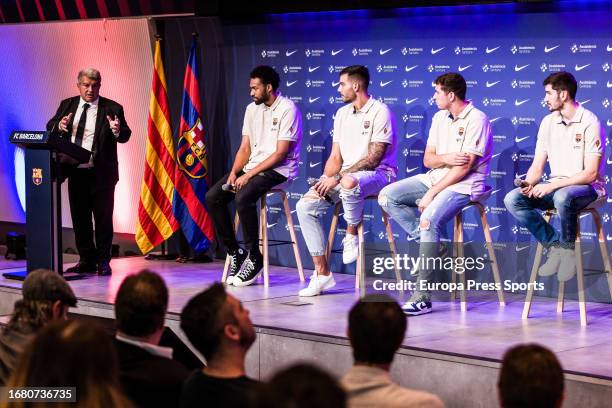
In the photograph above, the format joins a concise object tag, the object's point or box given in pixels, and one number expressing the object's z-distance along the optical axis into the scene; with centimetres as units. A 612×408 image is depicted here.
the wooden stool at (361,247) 639
